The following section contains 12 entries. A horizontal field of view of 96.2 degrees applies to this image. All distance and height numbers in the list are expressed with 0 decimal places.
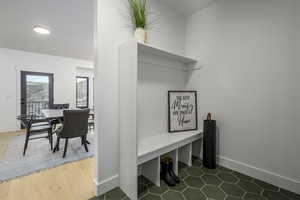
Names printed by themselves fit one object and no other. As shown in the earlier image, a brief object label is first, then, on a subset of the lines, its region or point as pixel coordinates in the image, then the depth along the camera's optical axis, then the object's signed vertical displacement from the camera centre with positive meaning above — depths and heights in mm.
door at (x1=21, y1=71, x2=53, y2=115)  4527 +258
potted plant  1619 +977
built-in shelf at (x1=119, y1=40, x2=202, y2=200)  1431 -170
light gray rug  2049 -1074
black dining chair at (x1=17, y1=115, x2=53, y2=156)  2513 -594
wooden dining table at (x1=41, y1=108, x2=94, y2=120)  2623 -335
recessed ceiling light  2753 +1453
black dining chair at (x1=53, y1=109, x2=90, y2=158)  2375 -471
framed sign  2174 -184
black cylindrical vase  1973 -652
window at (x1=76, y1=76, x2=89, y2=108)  6254 +335
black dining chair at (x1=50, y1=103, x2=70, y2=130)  4273 -227
